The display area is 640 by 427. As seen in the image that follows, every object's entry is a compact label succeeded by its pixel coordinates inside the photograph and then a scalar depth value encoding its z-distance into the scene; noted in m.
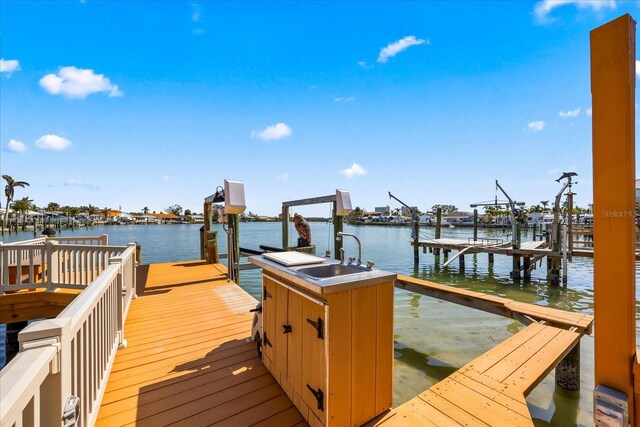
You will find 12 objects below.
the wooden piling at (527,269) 13.79
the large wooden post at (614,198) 1.71
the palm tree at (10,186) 55.47
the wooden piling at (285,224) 9.26
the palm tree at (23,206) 66.51
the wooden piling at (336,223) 7.00
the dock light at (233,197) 7.55
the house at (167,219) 135.88
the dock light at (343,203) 6.82
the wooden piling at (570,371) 4.36
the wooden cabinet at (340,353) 2.29
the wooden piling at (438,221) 22.17
